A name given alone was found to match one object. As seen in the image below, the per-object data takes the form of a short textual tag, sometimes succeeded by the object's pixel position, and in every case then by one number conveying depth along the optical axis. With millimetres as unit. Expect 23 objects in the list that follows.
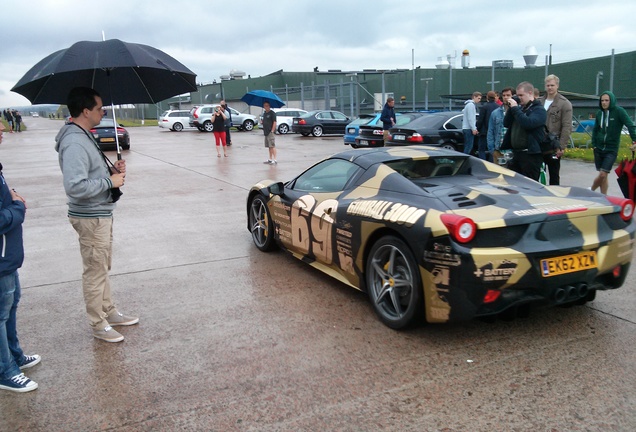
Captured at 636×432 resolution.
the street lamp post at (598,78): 19188
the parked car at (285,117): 30797
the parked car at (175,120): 36688
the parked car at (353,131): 19516
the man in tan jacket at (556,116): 7693
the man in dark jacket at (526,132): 6566
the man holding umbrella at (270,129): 15242
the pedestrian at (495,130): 9877
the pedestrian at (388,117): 16531
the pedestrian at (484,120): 11000
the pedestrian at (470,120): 12002
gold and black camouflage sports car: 3619
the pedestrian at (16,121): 45422
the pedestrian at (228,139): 22364
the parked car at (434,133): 14320
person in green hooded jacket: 7758
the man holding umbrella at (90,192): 3771
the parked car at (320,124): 26969
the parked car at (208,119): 33812
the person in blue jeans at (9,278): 3207
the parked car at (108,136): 22344
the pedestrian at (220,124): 17975
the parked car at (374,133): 16406
